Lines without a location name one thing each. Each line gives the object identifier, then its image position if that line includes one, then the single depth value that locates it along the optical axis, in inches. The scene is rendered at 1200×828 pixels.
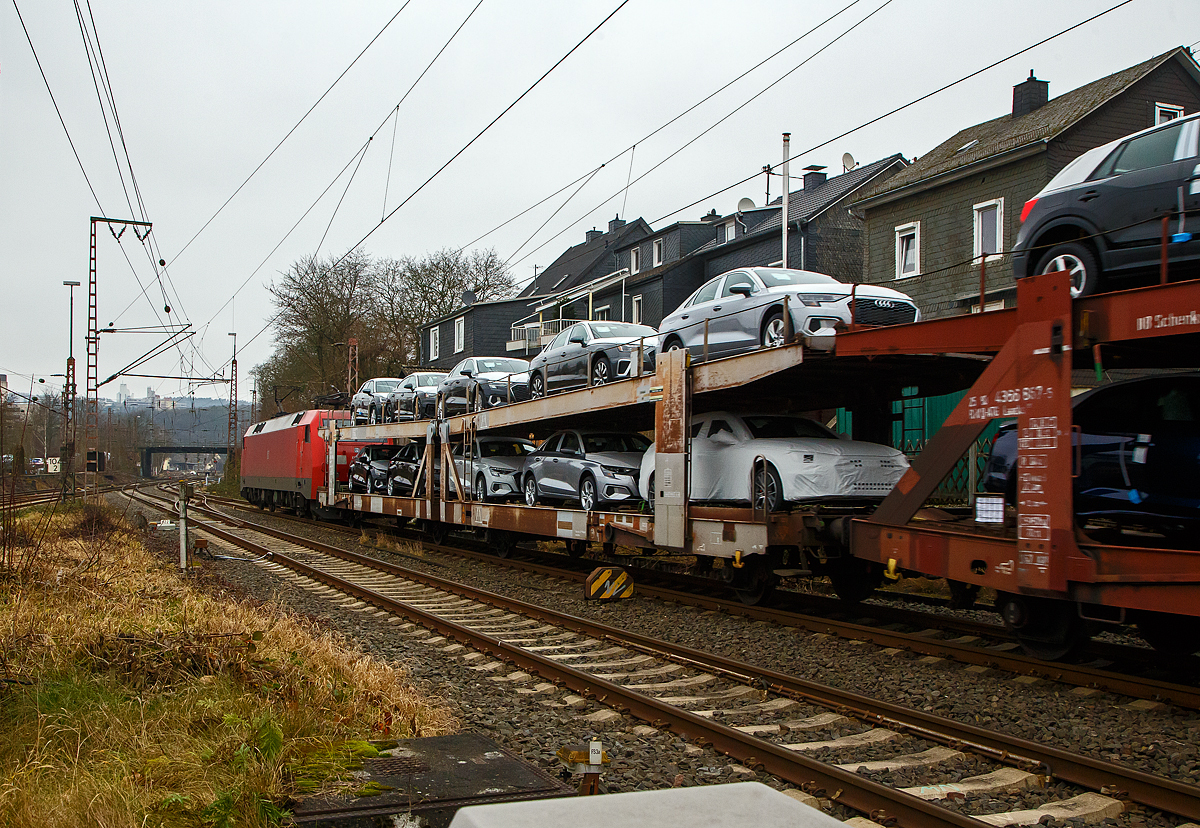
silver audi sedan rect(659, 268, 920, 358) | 420.8
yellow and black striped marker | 470.6
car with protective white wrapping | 385.4
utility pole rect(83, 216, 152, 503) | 1170.0
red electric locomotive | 1090.1
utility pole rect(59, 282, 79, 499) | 1030.1
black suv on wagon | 277.1
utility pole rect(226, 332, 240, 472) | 2003.0
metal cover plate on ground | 149.9
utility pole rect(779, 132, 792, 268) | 911.7
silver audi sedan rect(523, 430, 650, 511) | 530.3
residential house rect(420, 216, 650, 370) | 1797.5
